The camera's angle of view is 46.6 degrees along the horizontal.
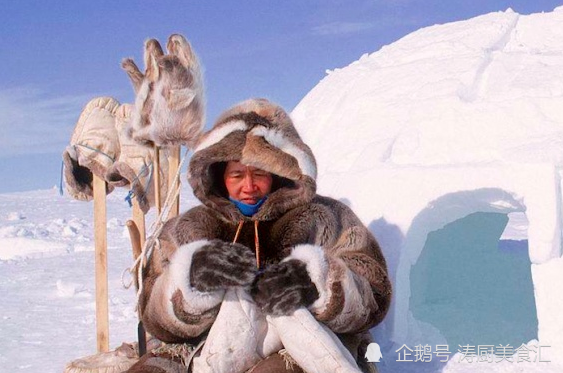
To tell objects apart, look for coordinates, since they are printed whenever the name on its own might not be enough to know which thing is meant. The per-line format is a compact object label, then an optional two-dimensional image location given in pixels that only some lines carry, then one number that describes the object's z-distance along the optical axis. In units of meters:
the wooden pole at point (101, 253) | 3.81
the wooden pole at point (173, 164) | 3.41
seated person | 2.57
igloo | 3.84
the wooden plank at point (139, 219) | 3.76
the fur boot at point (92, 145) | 3.79
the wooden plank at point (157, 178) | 3.46
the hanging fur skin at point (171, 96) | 3.22
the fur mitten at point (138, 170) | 3.62
